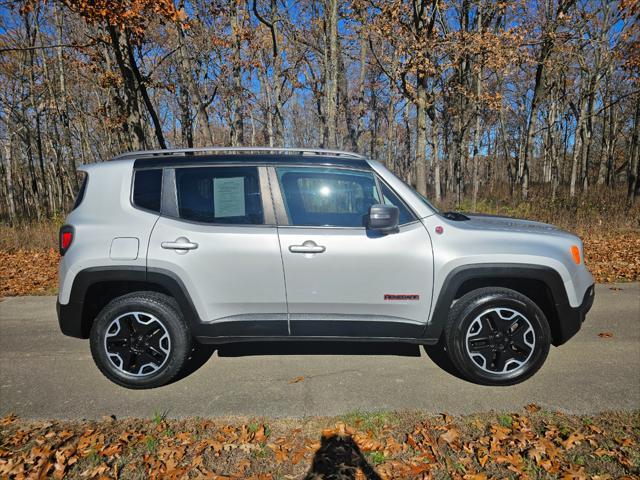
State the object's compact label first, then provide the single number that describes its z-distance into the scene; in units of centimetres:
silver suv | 300
